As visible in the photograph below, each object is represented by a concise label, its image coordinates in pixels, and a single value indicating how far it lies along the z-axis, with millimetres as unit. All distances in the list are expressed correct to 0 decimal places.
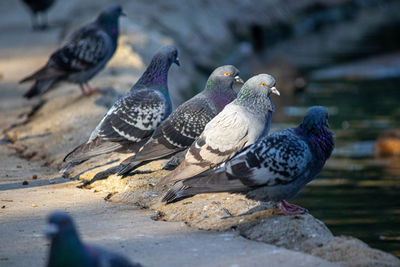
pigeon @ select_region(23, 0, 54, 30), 28505
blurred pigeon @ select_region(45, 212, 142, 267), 6520
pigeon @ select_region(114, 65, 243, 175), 11977
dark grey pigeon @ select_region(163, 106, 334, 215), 9719
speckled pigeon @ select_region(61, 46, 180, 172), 12398
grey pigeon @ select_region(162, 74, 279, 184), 10797
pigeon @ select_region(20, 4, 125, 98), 17281
